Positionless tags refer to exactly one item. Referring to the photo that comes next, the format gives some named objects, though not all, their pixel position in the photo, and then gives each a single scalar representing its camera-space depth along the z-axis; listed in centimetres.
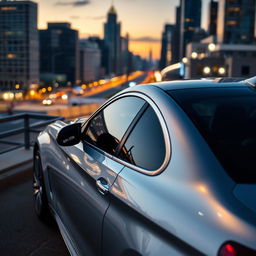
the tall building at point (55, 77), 18325
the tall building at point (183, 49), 19625
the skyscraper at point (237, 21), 11288
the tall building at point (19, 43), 16625
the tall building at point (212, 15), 15646
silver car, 166
